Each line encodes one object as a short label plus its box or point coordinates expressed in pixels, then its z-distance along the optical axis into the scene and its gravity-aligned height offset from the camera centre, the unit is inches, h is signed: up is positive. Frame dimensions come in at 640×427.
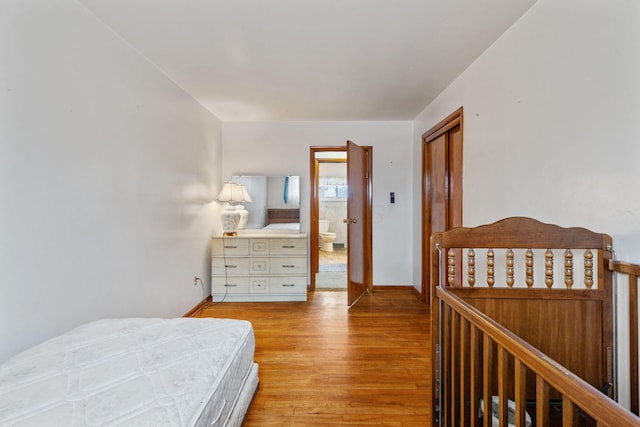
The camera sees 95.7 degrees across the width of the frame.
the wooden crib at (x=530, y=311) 46.1 -15.8
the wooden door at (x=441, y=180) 104.0 +13.7
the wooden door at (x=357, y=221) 129.9 -3.6
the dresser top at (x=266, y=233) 147.7 -9.9
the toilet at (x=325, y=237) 267.6 -21.4
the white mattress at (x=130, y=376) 34.4 -23.3
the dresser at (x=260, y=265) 132.3 -23.4
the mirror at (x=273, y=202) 149.9 +6.2
